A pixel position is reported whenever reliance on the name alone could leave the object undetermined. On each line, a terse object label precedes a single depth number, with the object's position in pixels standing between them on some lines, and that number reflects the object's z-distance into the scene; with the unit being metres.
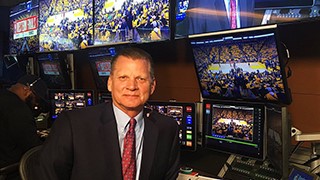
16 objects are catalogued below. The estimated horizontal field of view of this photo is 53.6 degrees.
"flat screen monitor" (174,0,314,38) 2.04
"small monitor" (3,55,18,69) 5.72
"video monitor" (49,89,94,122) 4.06
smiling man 1.51
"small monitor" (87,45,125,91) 3.55
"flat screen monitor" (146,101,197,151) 2.62
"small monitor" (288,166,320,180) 1.64
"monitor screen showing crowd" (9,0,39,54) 5.21
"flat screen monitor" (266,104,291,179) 1.79
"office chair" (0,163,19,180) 2.78
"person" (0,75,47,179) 3.00
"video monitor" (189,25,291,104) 1.98
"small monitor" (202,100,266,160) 2.17
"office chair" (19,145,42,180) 1.86
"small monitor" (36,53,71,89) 4.56
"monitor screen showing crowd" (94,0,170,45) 3.04
